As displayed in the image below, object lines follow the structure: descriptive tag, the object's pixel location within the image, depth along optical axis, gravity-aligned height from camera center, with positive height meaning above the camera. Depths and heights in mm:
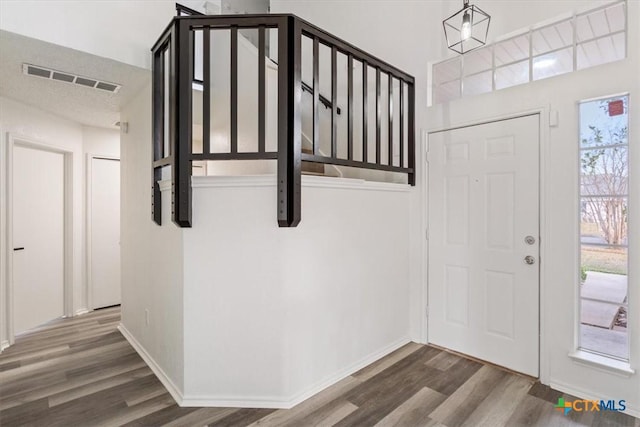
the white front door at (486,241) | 2518 -251
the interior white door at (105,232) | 4242 -279
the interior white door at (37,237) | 3465 -291
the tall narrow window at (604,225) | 2158 -99
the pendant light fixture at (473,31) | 2706 +1477
